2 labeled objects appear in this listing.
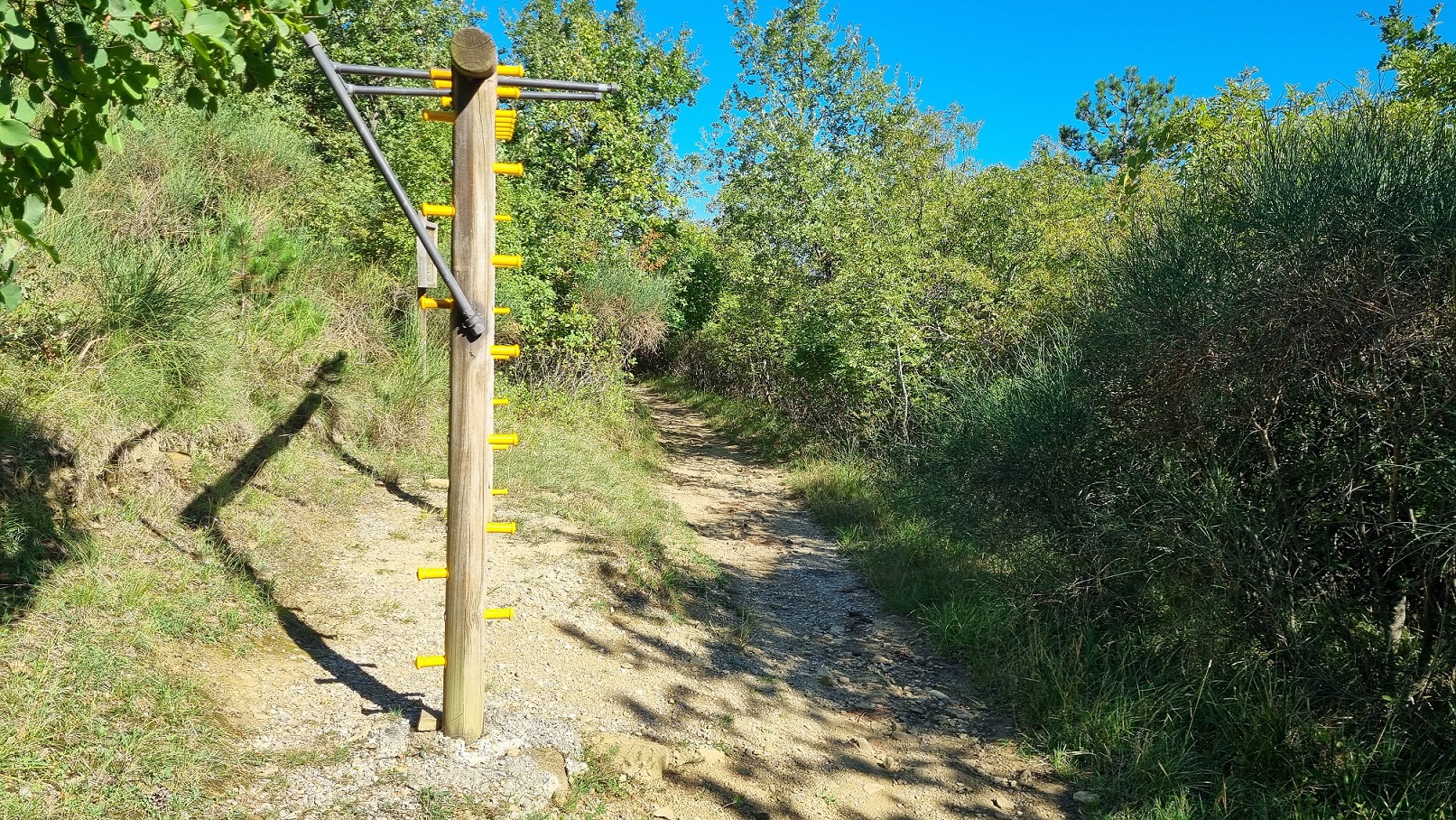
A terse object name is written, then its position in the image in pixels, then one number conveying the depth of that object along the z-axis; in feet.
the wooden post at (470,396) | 12.19
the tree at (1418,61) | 21.47
